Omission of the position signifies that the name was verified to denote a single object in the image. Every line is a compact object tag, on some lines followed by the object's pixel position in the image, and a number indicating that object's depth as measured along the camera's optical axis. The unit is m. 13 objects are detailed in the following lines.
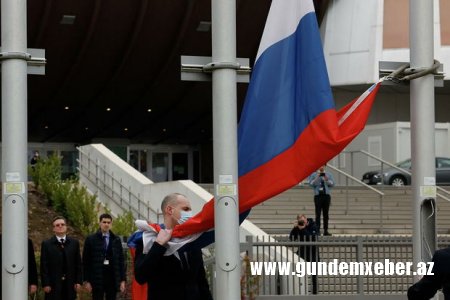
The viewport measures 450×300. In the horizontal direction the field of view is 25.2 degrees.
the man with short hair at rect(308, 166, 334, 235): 22.61
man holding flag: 7.36
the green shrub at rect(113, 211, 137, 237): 19.53
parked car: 33.97
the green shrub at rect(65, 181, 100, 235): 21.02
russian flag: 9.10
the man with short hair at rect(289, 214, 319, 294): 17.40
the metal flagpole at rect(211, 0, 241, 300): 9.13
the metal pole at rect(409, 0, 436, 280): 9.81
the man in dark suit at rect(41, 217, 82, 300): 13.29
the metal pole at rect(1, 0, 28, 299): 9.04
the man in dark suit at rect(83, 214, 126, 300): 13.94
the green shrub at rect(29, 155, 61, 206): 22.64
